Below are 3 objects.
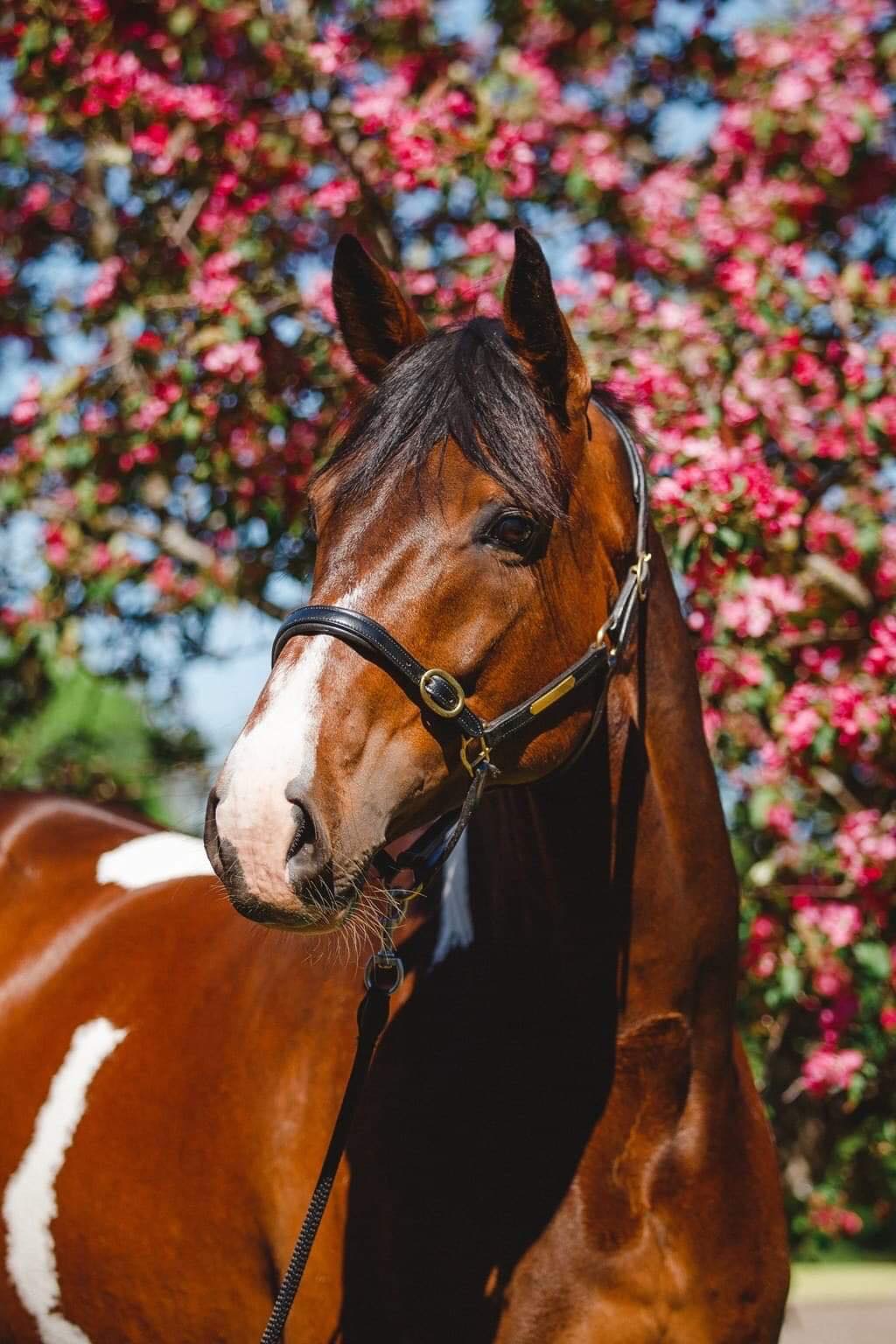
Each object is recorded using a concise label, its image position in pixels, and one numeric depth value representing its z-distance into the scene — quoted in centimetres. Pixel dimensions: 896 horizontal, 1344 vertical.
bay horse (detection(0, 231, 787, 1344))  394
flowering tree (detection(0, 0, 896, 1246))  543
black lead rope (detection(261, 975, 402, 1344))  401
